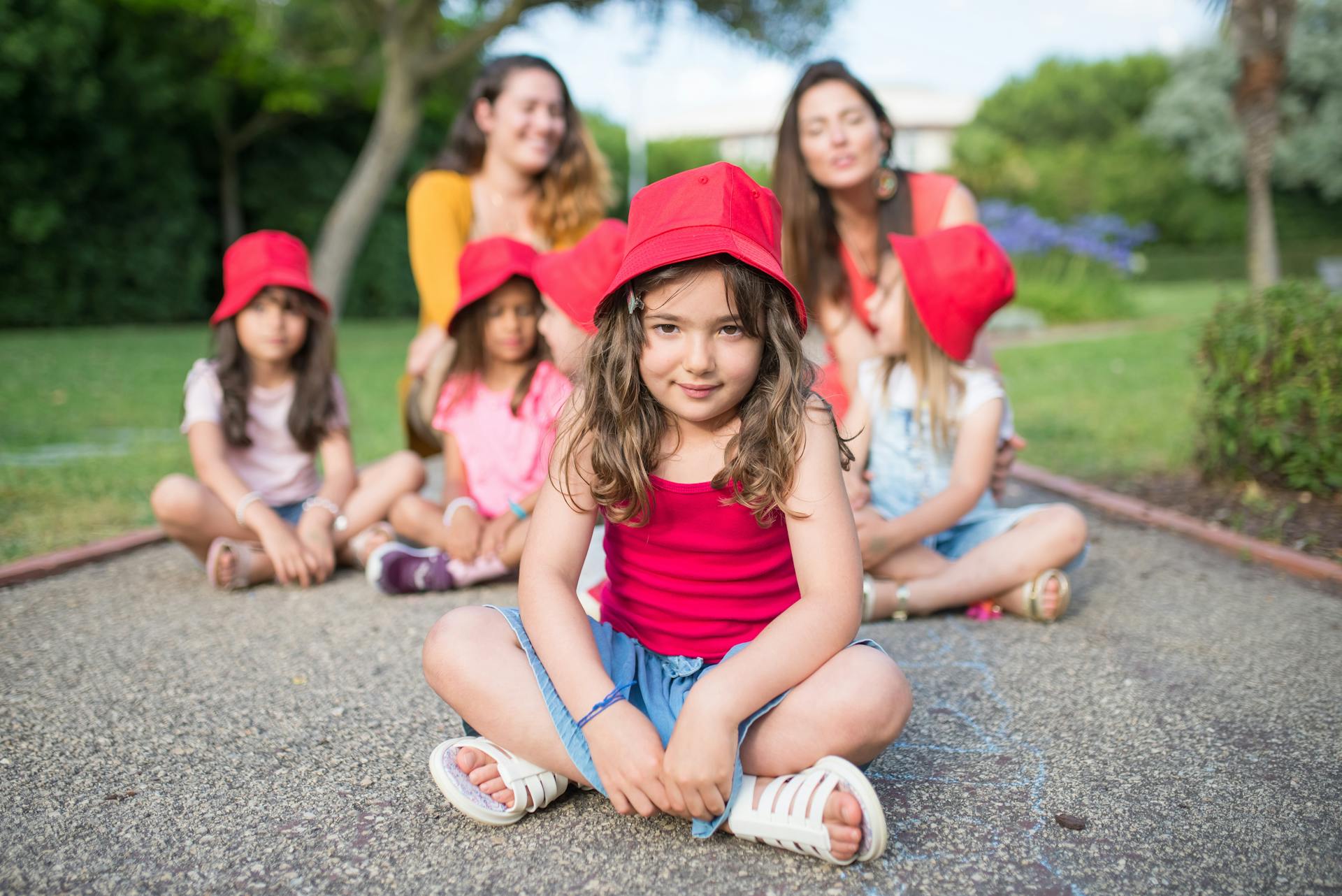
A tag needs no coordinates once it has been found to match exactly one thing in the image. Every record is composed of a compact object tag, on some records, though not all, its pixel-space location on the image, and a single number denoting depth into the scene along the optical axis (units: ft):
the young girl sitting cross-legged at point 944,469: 9.37
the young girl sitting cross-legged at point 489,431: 10.60
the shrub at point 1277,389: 12.34
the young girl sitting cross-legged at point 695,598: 5.31
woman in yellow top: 12.81
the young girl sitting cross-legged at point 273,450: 10.55
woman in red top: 11.73
